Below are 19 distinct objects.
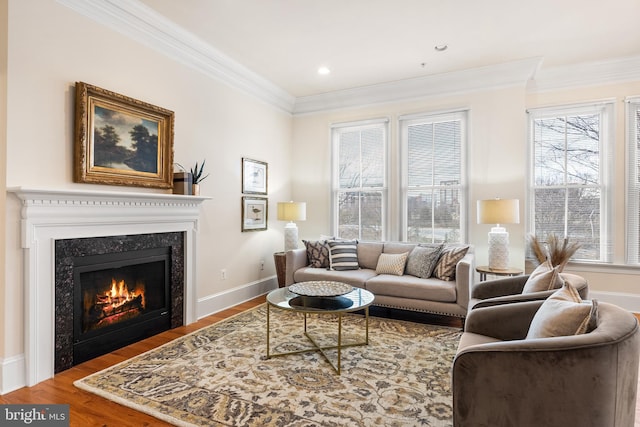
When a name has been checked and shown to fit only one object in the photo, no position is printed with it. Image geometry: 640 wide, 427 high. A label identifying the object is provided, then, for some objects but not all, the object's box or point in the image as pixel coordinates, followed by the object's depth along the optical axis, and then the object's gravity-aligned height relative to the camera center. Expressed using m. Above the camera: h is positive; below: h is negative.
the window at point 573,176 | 4.20 +0.49
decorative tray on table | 2.84 -0.63
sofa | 3.49 -0.67
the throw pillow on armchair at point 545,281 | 2.24 -0.42
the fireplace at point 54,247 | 2.35 -0.24
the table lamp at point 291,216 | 4.67 -0.02
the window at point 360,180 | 5.03 +0.51
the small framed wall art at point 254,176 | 4.54 +0.51
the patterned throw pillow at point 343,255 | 4.27 -0.49
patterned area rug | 2.02 -1.13
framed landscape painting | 2.68 +0.62
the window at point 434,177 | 4.58 +0.51
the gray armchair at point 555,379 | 1.30 -0.64
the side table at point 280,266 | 4.66 -0.68
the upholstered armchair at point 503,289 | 2.24 -0.55
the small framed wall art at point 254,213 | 4.53 +0.02
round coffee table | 2.62 -0.69
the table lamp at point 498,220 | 3.75 -0.05
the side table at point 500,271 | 3.76 -0.60
